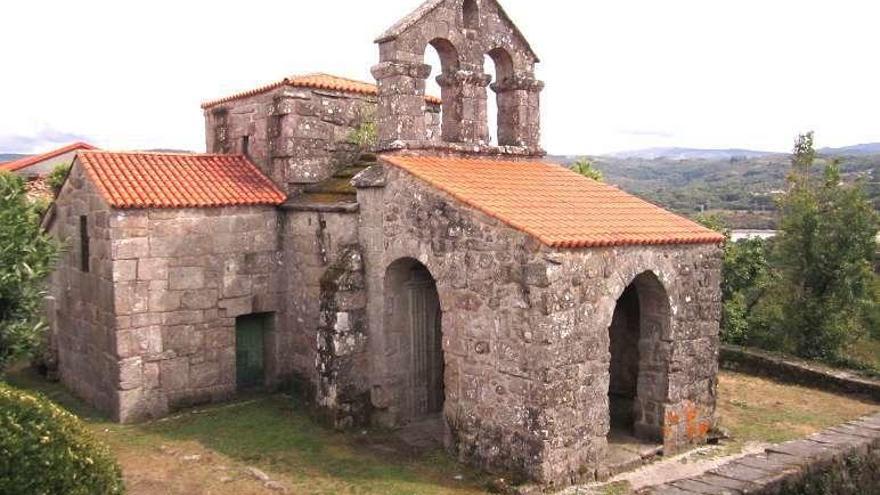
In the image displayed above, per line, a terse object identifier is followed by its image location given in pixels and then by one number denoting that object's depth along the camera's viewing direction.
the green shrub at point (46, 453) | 6.17
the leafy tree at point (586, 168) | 22.33
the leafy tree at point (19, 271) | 10.02
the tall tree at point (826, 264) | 18.34
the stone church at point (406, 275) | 9.00
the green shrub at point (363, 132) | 13.80
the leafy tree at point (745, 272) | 21.55
